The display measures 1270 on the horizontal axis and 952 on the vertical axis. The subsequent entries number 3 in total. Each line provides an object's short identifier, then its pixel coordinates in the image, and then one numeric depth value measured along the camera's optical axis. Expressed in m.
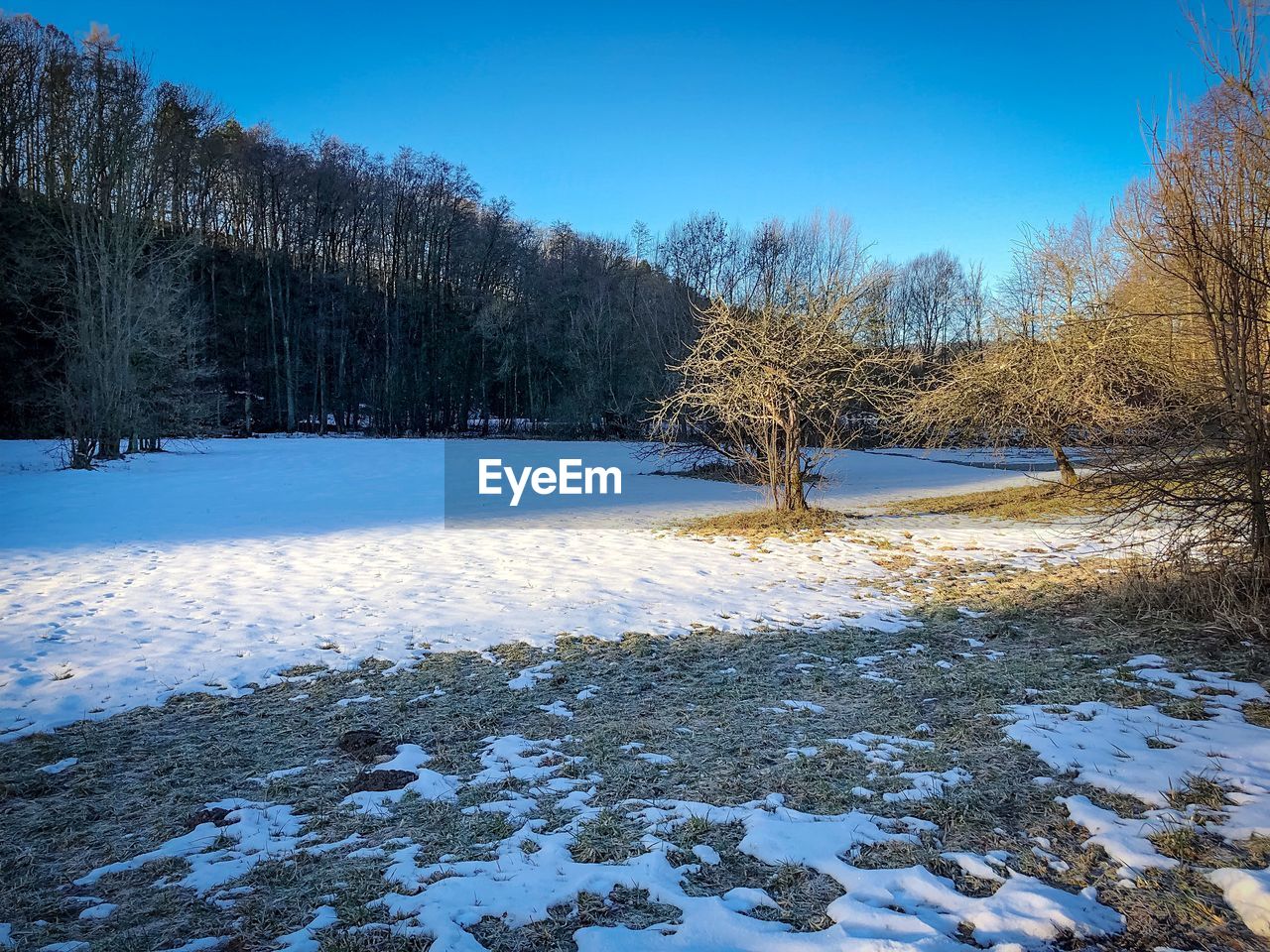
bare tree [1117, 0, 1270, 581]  4.84
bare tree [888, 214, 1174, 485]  11.75
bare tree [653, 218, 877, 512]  11.21
